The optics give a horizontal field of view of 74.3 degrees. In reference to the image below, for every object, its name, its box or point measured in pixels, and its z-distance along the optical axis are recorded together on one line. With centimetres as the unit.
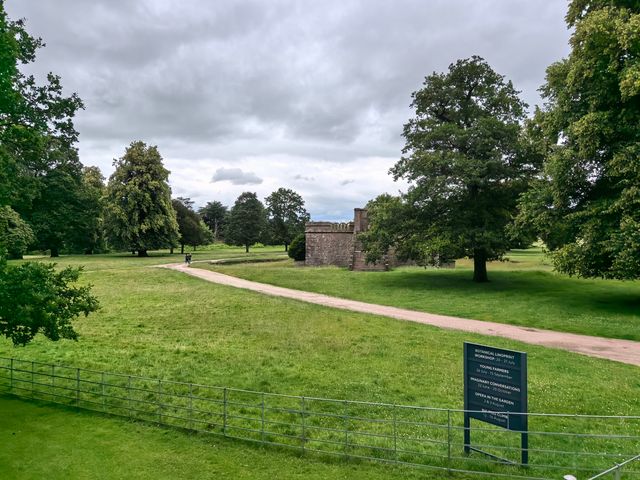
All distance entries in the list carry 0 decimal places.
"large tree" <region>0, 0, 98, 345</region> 812
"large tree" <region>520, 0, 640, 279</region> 1811
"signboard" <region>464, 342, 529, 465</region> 675
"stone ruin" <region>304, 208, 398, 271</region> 4197
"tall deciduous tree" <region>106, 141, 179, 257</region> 5200
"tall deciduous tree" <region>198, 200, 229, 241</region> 12825
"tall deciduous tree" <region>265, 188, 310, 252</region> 8544
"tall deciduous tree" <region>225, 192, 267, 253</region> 7450
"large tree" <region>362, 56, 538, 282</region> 2747
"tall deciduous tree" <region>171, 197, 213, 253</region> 7038
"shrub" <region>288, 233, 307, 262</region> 4906
